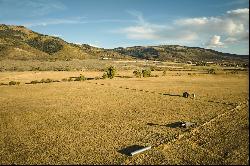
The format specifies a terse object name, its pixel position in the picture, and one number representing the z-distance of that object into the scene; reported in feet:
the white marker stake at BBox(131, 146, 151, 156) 29.42
